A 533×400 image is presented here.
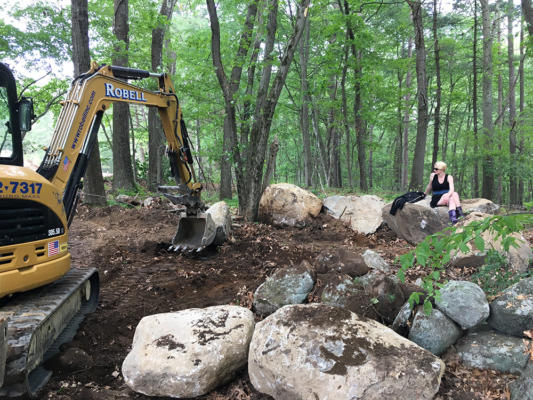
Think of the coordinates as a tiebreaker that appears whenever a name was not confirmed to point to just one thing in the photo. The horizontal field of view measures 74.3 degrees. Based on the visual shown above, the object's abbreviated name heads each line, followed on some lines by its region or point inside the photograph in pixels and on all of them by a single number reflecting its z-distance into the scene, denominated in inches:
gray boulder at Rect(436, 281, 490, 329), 127.6
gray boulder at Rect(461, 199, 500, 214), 319.6
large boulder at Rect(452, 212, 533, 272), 186.7
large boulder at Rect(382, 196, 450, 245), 279.7
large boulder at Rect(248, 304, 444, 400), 97.8
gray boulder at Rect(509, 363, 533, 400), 93.4
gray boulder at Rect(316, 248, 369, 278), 166.7
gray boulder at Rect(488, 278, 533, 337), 122.6
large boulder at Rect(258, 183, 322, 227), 345.4
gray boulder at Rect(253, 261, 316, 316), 159.5
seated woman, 274.4
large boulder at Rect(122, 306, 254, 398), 111.9
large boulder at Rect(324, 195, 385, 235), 327.3
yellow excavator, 114.5
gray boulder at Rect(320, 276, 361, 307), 145.6
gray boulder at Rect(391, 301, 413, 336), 132.3
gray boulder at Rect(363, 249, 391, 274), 189.0
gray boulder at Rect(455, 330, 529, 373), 114.8
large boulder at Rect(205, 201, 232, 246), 273.3
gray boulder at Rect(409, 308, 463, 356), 125.1
